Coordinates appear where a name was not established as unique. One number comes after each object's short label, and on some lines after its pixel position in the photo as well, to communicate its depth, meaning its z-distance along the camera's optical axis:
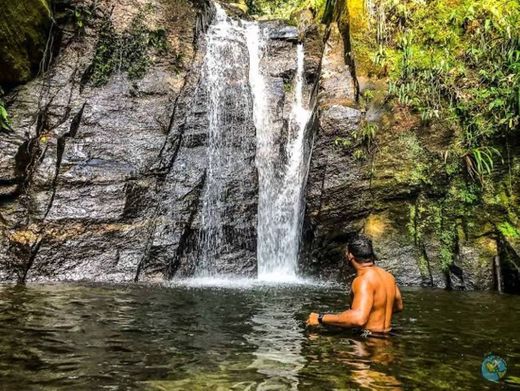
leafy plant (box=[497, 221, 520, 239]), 9.92
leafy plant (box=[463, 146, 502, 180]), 10.27
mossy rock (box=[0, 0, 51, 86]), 9.91
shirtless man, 4.85
